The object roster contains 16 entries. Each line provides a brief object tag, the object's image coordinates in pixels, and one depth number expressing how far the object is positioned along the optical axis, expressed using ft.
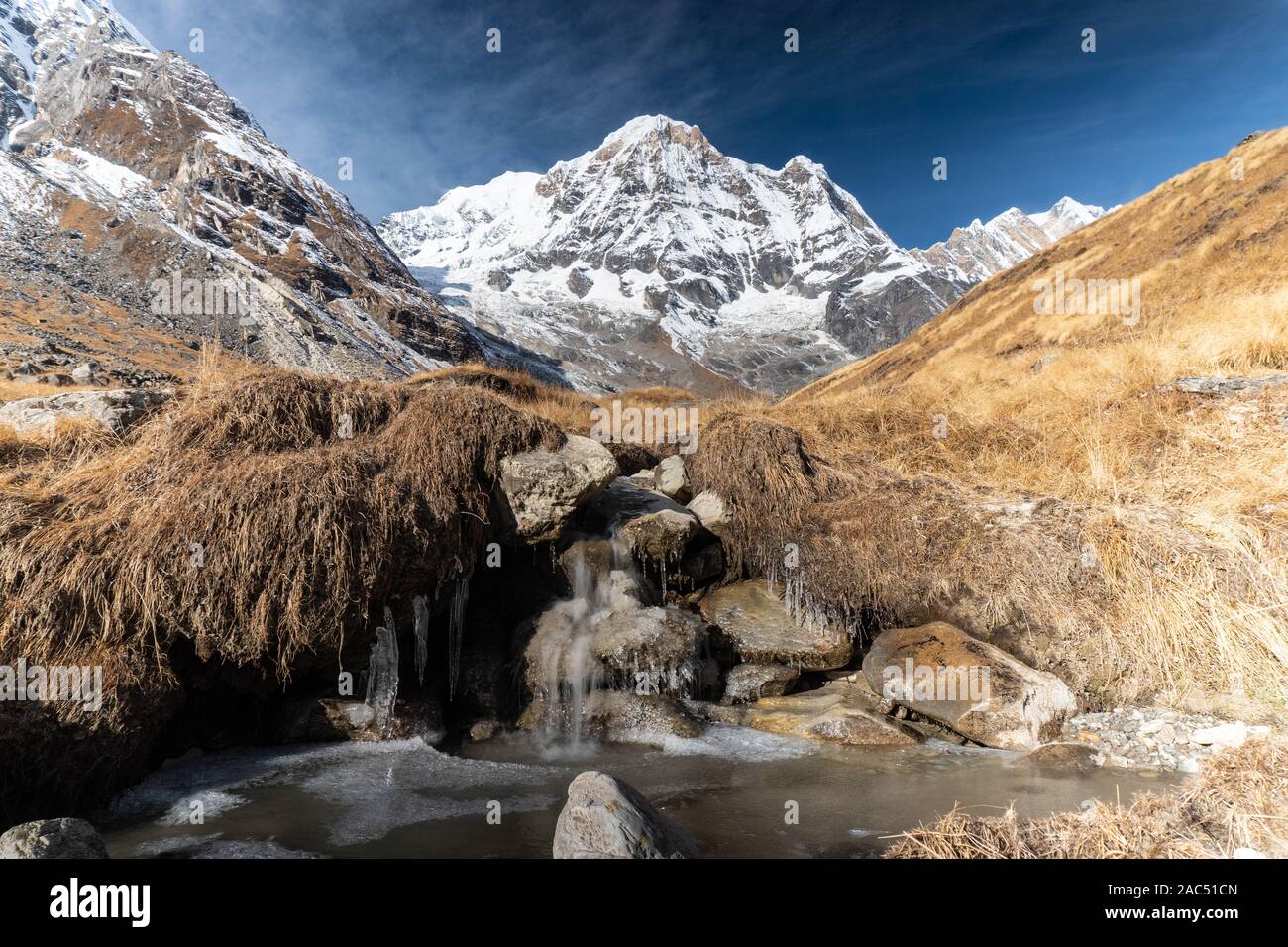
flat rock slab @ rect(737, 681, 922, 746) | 20.80
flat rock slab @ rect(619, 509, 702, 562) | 28.30
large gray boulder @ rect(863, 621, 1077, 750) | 20.02
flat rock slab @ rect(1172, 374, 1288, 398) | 27.73
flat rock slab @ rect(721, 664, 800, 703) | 24.64
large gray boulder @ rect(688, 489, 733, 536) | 29.63
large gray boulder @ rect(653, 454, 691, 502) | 33.65
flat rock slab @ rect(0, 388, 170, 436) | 22.57
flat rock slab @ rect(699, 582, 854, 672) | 25.25
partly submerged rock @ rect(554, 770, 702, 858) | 11.21
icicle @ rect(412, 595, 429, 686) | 22.50
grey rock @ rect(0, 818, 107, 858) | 10.79
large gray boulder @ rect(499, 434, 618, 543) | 25.76
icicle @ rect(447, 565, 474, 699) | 24.09
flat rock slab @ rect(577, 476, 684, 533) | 29.27
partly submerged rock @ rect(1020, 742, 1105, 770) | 17.99
